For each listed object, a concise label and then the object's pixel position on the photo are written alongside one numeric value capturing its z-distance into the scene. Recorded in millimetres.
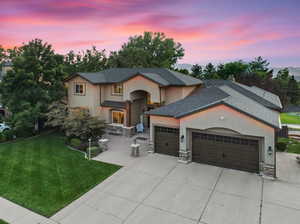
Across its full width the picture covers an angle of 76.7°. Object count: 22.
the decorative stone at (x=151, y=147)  14538
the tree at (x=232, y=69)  52906
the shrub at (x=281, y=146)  14711
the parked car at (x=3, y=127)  20441
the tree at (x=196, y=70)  57219
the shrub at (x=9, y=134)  18956
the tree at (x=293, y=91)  47312
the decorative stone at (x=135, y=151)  13977
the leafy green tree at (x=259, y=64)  64319
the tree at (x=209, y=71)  54269
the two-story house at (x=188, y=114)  10953
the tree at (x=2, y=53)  35962
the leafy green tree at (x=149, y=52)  46438
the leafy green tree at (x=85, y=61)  36062
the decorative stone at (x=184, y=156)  12676
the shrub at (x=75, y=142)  16069
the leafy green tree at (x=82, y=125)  16578
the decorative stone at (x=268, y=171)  10352
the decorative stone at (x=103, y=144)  15367
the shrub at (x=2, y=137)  18625
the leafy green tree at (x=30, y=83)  18297
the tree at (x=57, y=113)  17844
